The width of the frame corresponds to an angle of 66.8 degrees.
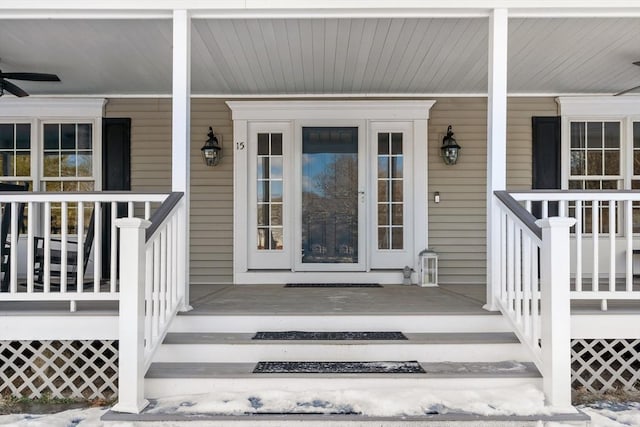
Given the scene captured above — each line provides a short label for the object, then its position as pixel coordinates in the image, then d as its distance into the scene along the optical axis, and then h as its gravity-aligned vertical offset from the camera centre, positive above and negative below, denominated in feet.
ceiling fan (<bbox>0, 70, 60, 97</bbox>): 14.79 +4.30
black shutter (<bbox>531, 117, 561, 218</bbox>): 18.76 +2.44
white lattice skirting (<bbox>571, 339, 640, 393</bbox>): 11.35 -3.64
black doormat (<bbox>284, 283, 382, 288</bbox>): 16.83 -2.43
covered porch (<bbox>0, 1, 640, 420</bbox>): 10.47 +1.96
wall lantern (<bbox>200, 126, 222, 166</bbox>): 18.49 +2.55
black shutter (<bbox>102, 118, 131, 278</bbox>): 18.90 +2.37
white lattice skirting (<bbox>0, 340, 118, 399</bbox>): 11.19 -3.71
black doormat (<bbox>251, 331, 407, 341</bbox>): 10.50 -2.64
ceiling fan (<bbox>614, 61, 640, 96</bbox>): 14.88 +4.63
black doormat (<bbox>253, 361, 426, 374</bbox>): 9.48 -3.02
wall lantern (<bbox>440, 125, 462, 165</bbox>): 18.44 +2.61
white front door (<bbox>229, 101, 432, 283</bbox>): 18.75 +1.20
